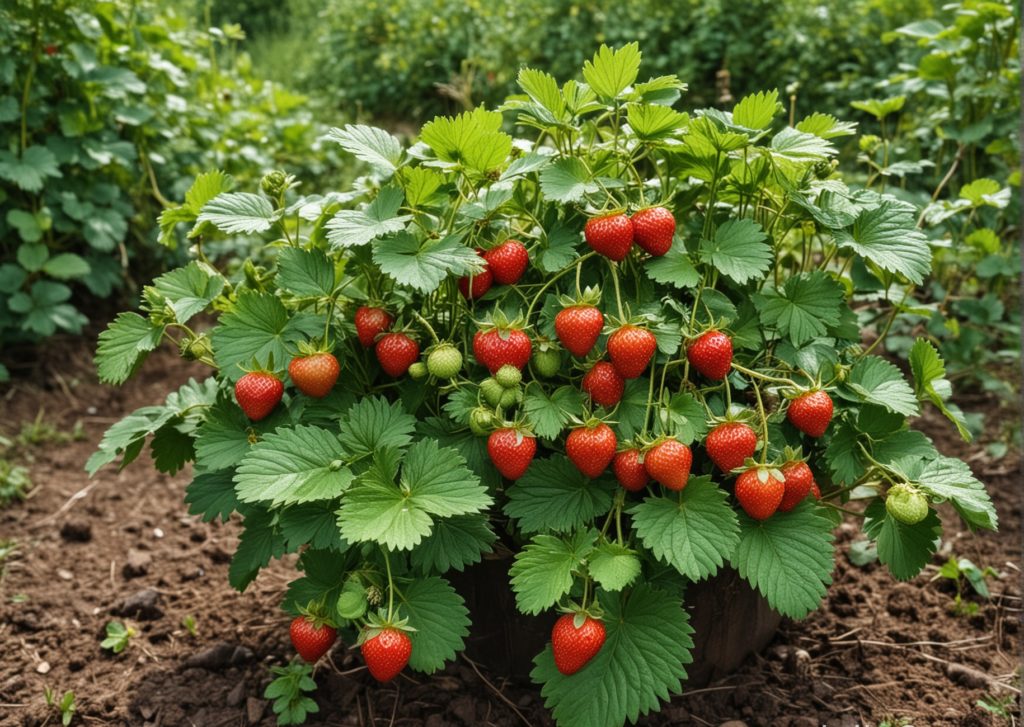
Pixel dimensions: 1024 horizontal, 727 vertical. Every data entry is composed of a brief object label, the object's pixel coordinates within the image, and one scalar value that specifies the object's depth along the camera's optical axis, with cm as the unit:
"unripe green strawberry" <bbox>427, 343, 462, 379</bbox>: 154
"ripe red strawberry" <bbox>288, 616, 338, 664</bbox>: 158
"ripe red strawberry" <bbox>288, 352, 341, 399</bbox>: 157
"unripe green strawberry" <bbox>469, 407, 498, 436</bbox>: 149
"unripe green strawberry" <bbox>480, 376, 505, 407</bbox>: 149
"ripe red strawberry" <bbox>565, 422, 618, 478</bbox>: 144
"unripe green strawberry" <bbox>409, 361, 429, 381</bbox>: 157
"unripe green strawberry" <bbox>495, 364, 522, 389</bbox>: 147
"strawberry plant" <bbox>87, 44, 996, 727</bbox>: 146
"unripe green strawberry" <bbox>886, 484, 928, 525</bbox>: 147
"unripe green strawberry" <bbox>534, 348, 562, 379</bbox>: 154
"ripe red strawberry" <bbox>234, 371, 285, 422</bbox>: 160
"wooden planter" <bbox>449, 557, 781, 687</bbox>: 176
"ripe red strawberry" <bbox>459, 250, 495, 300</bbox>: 160
